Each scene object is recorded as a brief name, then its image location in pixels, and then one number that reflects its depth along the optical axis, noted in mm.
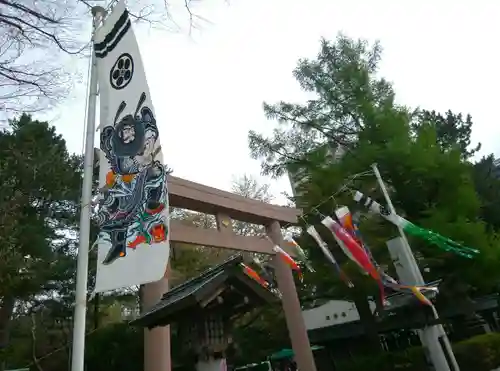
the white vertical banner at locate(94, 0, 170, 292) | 3543
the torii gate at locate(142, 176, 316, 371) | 6344
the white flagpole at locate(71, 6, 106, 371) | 3504
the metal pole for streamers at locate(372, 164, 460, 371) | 7363
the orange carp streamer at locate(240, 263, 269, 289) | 4930
